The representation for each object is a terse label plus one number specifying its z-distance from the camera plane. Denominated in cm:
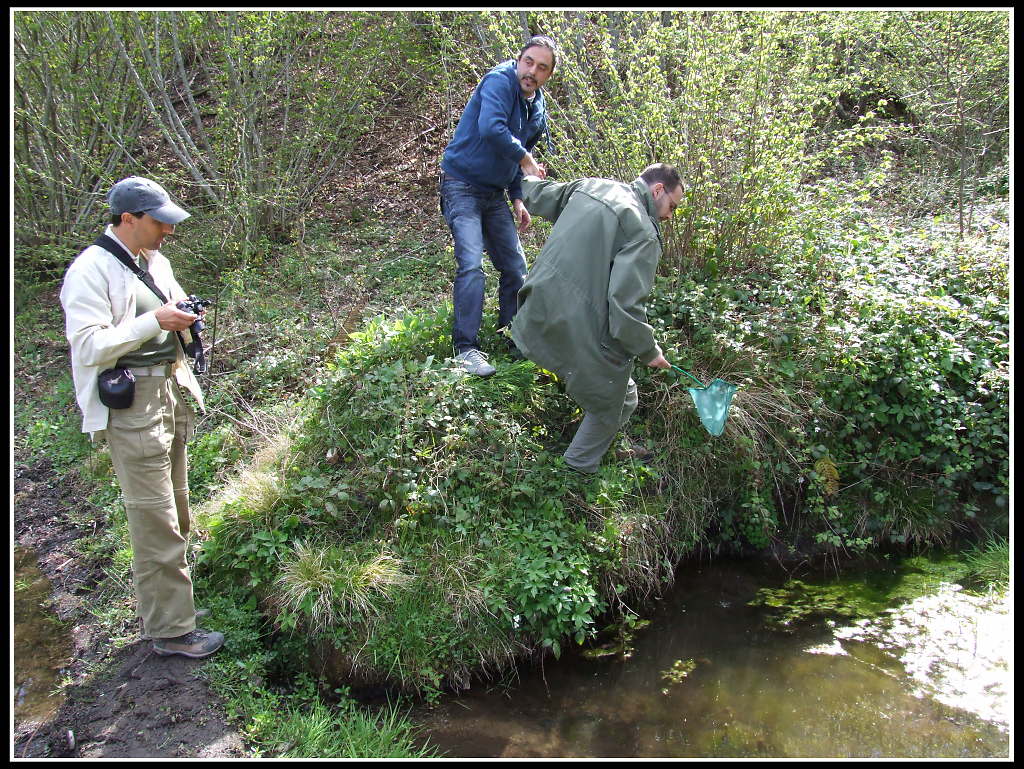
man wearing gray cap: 304
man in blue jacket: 419
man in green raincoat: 357
